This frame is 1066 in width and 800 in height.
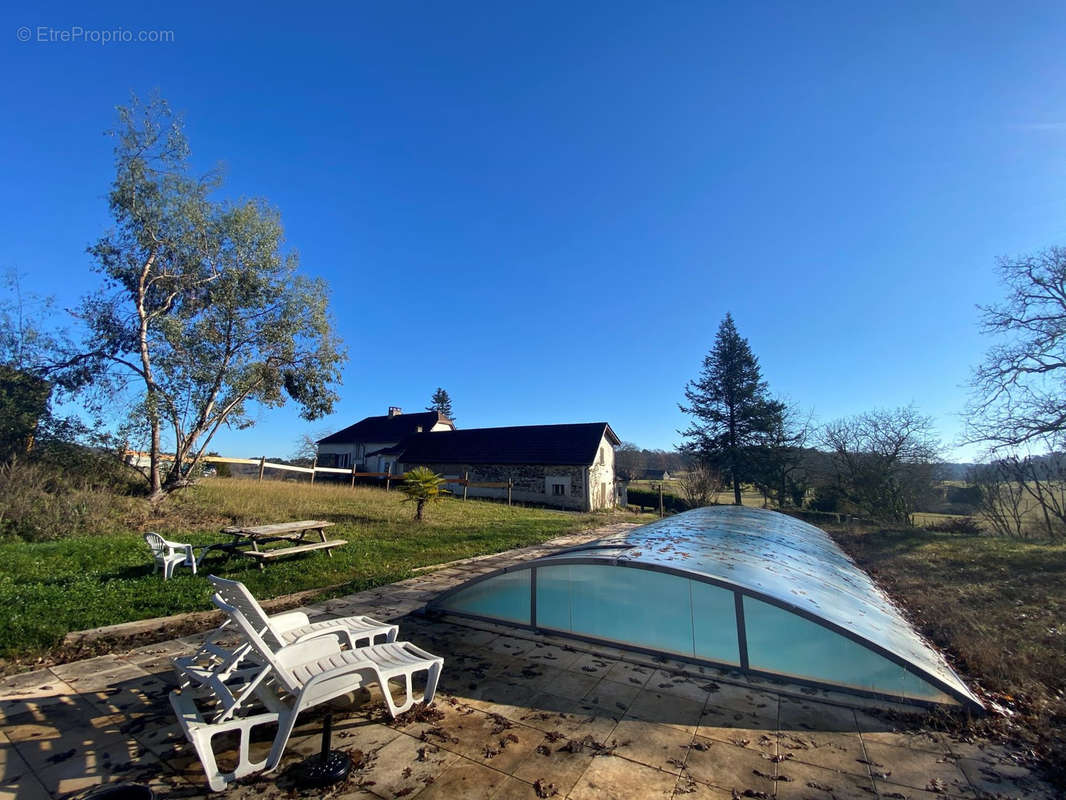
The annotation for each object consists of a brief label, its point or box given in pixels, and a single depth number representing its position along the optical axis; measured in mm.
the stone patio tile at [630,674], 3820
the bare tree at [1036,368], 14523
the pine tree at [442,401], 55969
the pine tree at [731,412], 30016
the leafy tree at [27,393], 11297
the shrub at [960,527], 15922
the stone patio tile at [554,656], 4187
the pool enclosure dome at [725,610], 3514
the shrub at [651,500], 26330
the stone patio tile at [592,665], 3973
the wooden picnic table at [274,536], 7613
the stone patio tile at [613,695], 3402
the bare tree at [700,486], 20531
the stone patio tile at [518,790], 2355
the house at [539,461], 23420
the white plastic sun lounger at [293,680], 2469
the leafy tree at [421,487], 13258
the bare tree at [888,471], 18438
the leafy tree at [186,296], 12344
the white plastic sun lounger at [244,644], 2801
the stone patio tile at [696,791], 2375
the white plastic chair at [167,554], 6867
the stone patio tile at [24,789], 2307
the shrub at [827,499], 20722
